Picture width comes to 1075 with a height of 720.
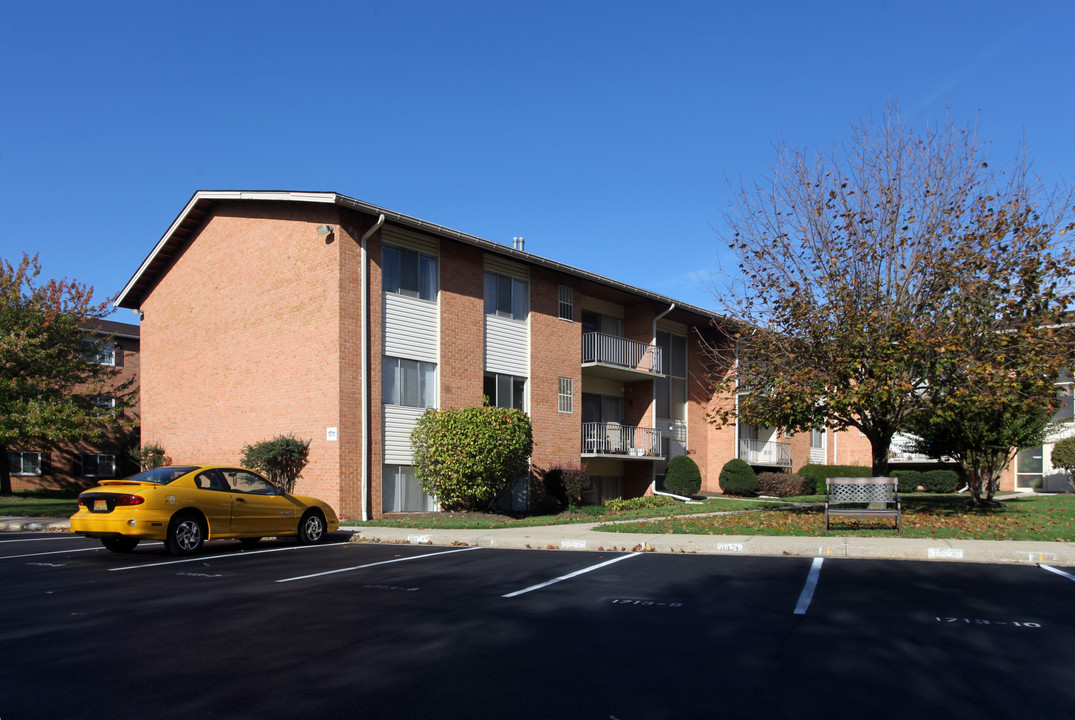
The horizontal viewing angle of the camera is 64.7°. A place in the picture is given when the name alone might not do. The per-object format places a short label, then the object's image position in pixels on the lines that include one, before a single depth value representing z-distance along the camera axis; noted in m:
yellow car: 12.27
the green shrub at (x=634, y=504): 24.52
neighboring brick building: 37.22
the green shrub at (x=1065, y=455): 29.61
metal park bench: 14.69
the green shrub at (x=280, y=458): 19.89
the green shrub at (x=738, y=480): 31.34
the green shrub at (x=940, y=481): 33.09
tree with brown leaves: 14.36
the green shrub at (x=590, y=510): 23.70
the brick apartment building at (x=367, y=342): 20.09
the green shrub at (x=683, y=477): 29.45
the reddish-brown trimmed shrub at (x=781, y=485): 31.94
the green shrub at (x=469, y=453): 19.92
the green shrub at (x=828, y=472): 34.47
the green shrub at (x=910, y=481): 33.22
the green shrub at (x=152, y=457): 25.38
